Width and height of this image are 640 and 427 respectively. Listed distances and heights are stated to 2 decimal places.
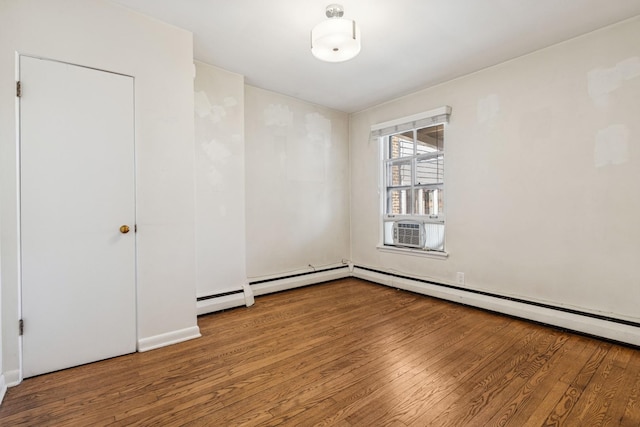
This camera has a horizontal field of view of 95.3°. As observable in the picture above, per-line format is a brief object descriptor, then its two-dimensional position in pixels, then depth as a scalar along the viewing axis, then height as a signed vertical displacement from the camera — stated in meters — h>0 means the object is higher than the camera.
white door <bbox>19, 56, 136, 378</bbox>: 1.99 -0.03
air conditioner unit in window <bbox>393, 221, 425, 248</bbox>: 4.06 -0.37
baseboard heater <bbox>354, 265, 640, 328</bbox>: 2.49 -0.97
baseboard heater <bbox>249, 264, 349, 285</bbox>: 3.88 -0.97
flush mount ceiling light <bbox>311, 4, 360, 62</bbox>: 2.12 +1.28
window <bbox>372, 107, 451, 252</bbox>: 3.86 +0.40
